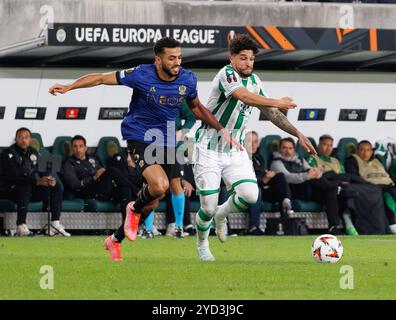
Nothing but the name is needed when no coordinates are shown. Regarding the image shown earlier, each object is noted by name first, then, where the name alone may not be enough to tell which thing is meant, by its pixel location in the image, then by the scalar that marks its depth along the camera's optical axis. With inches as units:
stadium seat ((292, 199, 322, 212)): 884.0
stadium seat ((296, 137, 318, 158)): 917.0
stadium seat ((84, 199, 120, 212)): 846.5
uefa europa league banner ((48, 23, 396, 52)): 835.8
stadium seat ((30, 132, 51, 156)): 856.4
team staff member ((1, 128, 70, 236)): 815.1
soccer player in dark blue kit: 539.5
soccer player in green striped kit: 549.6
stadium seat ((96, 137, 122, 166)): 881.5
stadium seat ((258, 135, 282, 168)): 906.1
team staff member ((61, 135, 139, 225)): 839.7
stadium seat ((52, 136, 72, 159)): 871.7
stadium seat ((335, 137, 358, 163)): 933.2
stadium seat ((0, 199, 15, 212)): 827.4
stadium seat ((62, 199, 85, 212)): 844.0
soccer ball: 545.0
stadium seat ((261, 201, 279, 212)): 876.0
